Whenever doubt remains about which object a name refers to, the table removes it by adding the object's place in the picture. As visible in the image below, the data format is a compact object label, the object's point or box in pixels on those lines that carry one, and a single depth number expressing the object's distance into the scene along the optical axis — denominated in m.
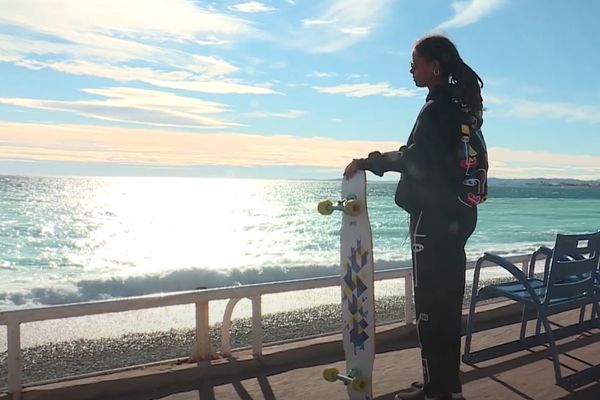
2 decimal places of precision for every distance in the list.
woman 3.18
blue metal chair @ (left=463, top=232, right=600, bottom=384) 4.23
